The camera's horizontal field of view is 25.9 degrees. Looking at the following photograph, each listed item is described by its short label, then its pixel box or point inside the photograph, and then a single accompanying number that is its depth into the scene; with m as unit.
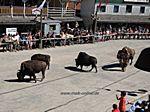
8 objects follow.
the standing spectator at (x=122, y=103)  12.21
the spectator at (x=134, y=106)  11.37
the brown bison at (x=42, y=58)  18.88
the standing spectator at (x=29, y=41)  26.29
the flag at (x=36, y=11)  29.22
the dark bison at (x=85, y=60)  19.64
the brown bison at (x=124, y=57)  21.06
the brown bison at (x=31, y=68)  16.14
